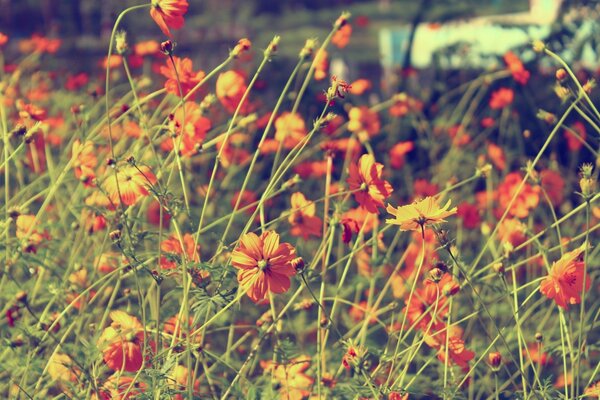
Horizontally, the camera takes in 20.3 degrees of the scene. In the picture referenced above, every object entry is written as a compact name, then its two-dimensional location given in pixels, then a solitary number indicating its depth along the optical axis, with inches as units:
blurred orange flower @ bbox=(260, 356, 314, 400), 58.4
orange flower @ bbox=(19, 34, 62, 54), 99.3
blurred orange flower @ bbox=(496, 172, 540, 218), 69.6
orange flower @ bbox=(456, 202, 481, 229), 77.0
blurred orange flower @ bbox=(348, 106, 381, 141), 84.0
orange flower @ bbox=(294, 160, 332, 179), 80.1
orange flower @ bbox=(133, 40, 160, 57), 84.6
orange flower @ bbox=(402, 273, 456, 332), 59.1
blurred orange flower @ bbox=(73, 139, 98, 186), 60.2
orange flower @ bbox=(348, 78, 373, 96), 90.4
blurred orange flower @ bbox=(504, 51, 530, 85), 75.7
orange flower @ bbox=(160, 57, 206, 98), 59.4
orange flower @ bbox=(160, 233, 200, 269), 57.2
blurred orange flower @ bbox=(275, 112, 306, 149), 71.8
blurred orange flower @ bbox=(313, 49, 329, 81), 64.6
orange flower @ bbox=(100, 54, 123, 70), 82.1
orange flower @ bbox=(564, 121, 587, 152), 83.3
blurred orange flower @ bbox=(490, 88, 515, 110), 86.9
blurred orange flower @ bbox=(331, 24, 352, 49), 66.9
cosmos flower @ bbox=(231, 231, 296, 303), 51.7
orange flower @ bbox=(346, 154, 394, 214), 57.3
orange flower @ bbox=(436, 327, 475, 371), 57.1
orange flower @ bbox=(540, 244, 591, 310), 53.9
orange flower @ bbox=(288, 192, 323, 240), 62.5
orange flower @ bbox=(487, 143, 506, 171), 81.7
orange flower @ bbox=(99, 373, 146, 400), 54.4
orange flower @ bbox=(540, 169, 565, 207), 78.4
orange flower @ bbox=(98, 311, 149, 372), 53.6
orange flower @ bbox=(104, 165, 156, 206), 57.8
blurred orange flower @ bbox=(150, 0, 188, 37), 54.5
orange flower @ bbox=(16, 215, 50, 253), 61.3
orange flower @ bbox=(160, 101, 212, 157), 60.6
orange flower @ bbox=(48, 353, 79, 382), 58.2
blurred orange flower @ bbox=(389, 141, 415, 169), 82.3
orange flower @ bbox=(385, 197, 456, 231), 51.6
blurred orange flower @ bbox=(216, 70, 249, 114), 64.2
